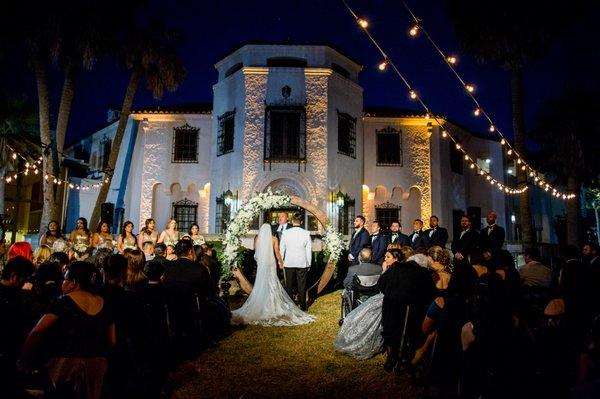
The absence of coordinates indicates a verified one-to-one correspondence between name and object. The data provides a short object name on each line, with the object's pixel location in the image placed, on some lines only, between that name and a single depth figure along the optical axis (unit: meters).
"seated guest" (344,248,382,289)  7.42
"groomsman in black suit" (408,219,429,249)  10.63
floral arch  11.02
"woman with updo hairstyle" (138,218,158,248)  10.18
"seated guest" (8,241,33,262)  6.83
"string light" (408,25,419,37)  7.74
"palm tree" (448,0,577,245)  15.43
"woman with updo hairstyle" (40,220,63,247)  9.53
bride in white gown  8.52
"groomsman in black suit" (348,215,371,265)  10.02
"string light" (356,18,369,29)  6.82
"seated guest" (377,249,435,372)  5.45
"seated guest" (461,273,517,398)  3.71
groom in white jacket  9.57
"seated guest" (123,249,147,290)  5.23
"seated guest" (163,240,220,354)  6.18
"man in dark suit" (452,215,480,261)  9.61
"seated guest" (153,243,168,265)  7.17
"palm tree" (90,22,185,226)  17.83
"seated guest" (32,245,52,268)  8.01
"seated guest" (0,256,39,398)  2.98
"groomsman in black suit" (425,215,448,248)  10.63
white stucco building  17.97
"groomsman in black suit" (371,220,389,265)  9.80
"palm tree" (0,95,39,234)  20.05
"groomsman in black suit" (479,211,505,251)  9.64
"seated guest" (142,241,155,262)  8.50
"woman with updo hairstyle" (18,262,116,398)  3.13
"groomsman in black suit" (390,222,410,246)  10.63
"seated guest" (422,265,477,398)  4.54
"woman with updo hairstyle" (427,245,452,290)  5.79
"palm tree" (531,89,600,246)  20.14
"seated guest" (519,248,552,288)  7.44
